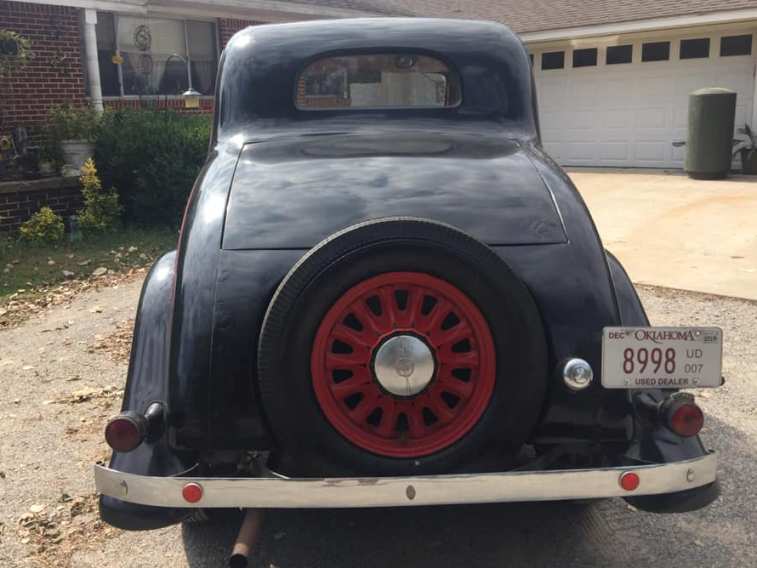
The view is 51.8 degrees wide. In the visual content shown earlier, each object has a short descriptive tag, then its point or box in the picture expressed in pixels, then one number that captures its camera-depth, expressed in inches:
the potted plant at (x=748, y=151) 549.6
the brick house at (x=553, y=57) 459.8
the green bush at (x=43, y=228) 371.9
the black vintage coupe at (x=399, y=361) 95.3
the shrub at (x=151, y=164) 401.1
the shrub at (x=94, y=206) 393.4
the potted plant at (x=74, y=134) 416.2
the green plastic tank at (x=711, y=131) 532.1
